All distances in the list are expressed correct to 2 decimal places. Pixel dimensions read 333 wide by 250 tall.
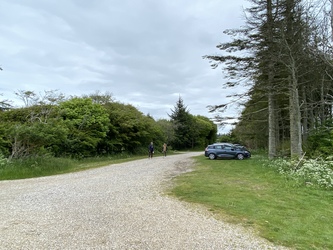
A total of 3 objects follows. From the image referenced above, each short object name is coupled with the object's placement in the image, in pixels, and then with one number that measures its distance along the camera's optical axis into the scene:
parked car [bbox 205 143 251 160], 21.70
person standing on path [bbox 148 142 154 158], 22.57
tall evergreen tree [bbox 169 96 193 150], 45.88
